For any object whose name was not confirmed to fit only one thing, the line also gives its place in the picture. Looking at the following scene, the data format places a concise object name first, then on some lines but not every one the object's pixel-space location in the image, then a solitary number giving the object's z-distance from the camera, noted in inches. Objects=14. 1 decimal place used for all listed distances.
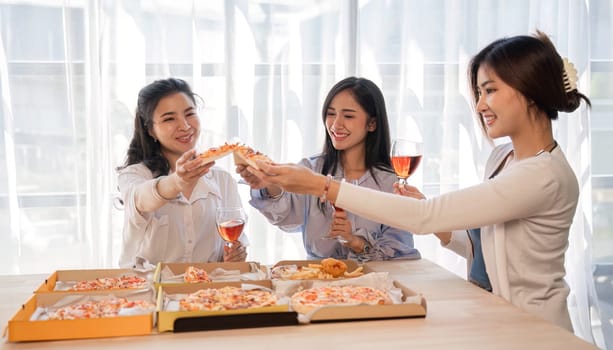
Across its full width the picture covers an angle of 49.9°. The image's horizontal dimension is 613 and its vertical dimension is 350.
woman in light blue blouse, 105.0
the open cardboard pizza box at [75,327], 61.0
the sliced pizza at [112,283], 75.4
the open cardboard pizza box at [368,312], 66.5
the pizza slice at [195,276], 76.8
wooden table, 60.6
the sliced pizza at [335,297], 68.2
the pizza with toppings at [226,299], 66.2
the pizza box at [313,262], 86.1
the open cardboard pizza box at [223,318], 63.5
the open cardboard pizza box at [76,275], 78.6
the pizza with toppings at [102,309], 64.4
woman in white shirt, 105.9
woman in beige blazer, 78.7
